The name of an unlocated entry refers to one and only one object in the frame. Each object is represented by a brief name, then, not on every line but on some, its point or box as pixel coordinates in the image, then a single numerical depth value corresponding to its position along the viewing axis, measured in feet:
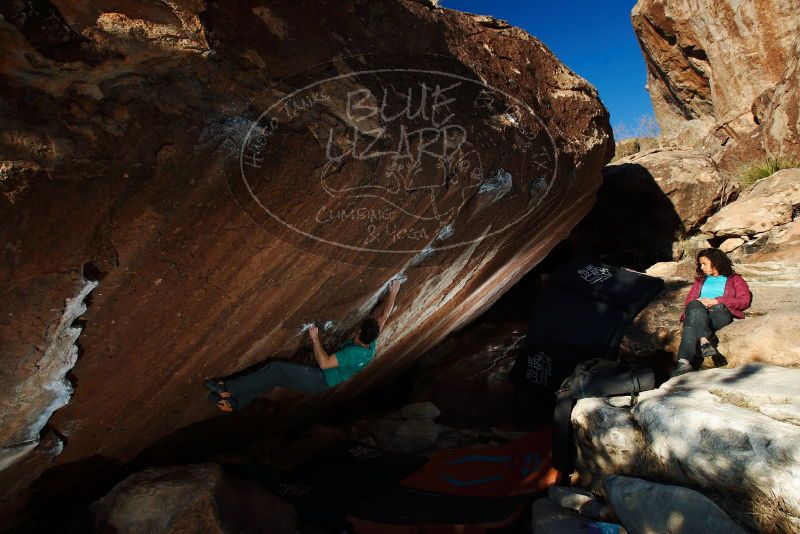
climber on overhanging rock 9.78
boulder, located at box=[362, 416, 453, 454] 13.96
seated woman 11.66
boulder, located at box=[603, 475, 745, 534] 6.99
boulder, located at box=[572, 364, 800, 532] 6.88
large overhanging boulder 5.12
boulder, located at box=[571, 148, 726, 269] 21.76
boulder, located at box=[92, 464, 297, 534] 8.62
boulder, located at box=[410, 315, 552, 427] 15.74
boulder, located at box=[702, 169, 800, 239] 18.35
